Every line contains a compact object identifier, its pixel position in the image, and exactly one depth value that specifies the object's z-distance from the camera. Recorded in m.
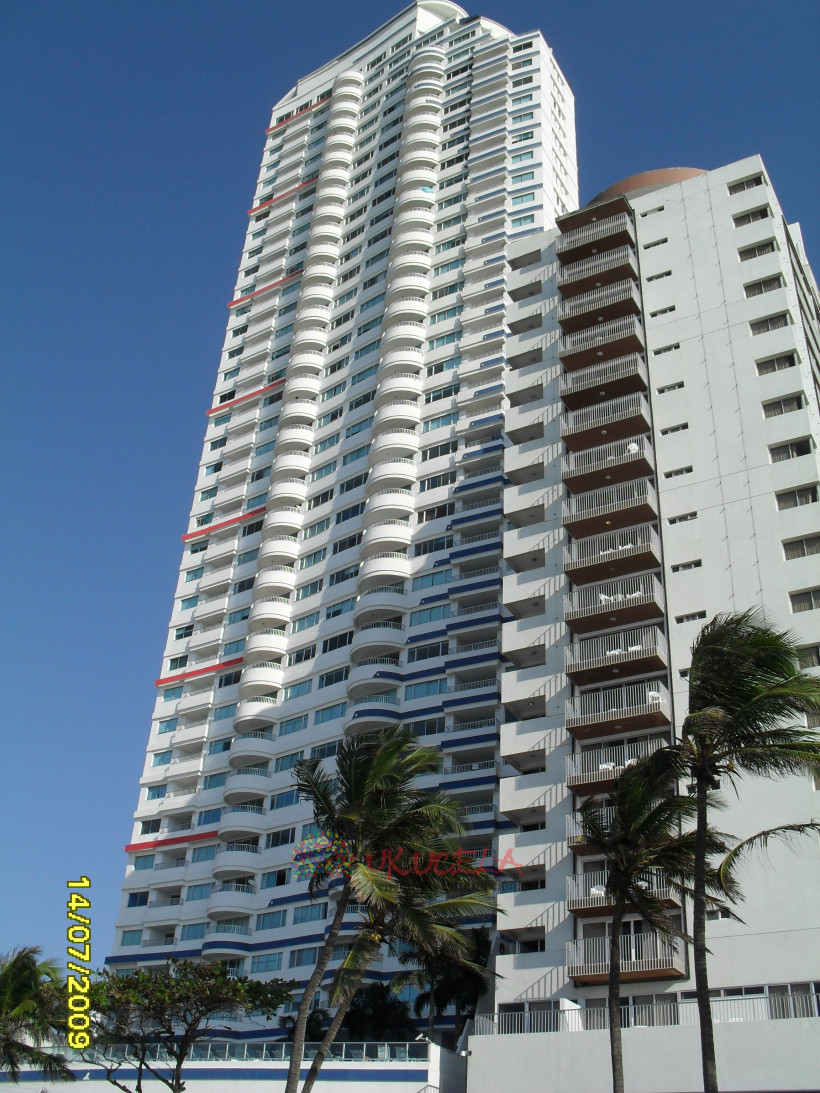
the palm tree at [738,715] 28.41
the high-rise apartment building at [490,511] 47.62
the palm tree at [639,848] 32.41
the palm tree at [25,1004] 40.12
